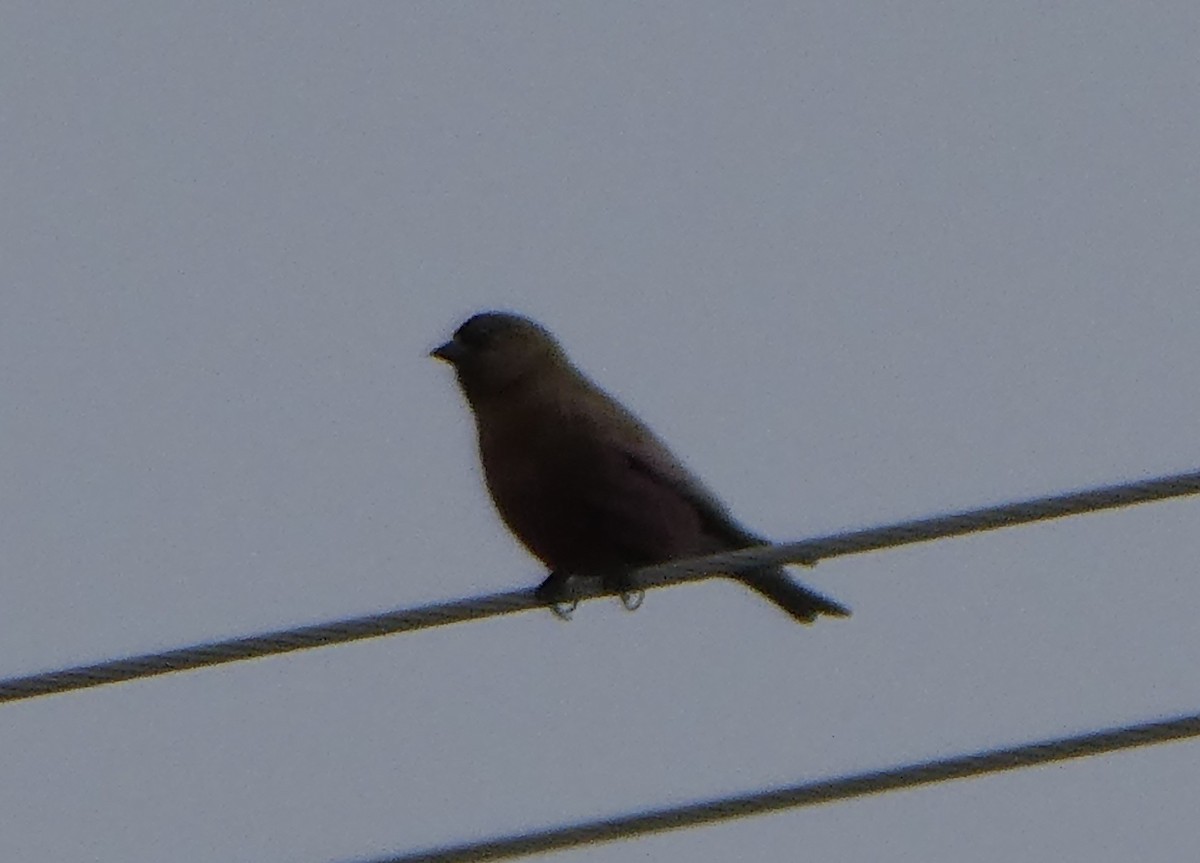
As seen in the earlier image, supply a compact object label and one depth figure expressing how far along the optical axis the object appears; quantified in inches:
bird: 695.1
